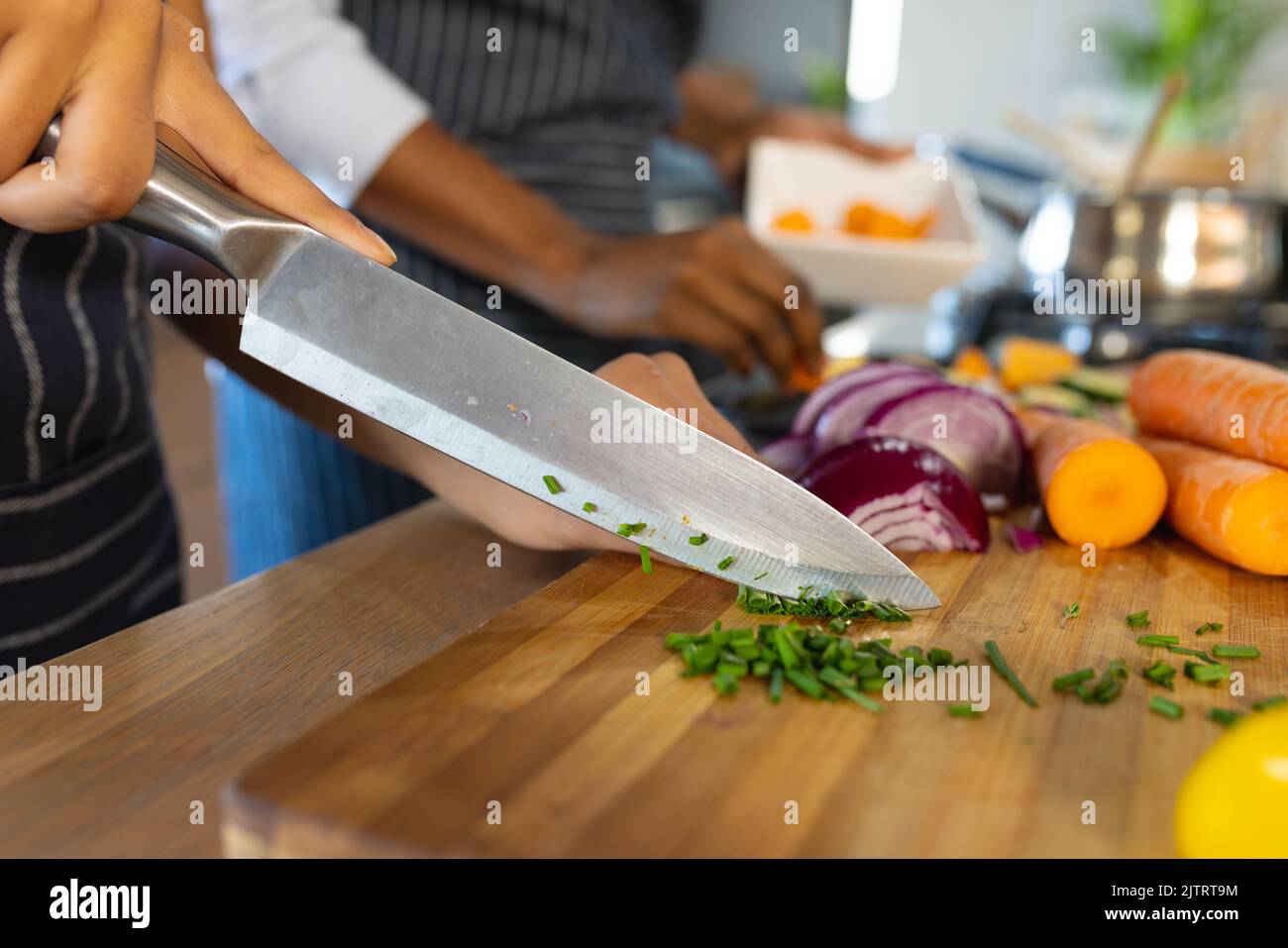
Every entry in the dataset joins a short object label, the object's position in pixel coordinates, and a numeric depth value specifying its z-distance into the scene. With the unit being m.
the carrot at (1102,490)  0.41
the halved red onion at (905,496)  0.39
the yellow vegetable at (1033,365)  0.66
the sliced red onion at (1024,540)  0.41
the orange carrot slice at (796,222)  0.79
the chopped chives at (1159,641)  0.34
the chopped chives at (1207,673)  0.31
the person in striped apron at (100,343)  0.28
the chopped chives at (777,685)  0.29
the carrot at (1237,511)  0.39
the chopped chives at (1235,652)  0.33
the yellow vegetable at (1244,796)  0.23
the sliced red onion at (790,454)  0.46
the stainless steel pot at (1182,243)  0.72
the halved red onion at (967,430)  0.44
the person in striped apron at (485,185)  0.57
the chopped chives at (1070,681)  0.31
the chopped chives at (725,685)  0.29
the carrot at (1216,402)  0.40
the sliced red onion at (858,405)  0.46
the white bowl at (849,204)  0.72
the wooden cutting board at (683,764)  0.25
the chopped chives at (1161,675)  0.31
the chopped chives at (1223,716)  0.29
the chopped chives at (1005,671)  0.30
